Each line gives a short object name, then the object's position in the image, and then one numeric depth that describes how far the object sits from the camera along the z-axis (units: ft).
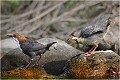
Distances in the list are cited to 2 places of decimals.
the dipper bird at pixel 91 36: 41.83
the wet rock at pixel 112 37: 45.03
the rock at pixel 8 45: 49.96
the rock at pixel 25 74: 39.73
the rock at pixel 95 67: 38.42
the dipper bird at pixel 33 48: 40.78
